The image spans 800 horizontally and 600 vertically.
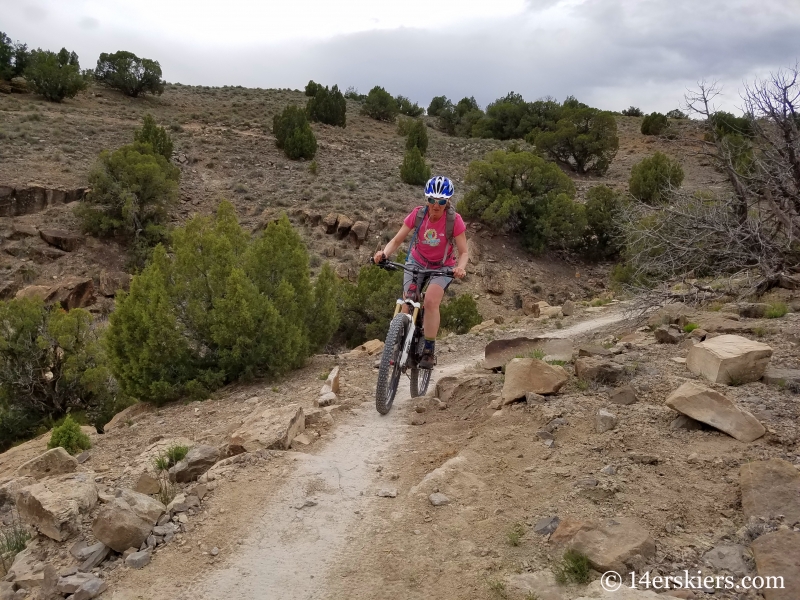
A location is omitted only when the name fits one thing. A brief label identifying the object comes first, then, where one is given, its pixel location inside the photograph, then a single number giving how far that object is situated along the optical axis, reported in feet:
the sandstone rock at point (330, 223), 80.48
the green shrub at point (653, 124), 142.52
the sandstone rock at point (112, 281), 66.74
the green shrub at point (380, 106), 155.94
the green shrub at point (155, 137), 88.69
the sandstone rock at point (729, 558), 8.65
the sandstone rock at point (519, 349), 22.26
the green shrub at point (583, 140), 116.57
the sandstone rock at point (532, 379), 17.21
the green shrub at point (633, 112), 188.14
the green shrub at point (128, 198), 74.13
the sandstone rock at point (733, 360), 15.58
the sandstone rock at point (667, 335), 21.86
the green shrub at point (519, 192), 82.58
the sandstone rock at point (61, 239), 71.82
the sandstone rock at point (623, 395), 15.65
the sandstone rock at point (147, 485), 14.55
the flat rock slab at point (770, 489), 9.77
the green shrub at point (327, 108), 132.36
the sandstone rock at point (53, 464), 16.48
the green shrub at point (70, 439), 21.75
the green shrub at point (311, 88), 162.04
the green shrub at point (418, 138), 115.85
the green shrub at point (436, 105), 188.36
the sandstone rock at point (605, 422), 14.21
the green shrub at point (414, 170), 96.58
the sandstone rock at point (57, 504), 12.35
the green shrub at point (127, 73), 137.59
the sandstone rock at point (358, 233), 78.23
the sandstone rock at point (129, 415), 27.02
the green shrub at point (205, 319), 27.35
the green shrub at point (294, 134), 104.27
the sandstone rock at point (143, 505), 12.11
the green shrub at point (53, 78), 118.83
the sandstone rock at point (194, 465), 15.01
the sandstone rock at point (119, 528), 11.44
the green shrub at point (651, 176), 86.58
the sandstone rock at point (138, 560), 11.10
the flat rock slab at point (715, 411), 12.46
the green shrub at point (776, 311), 23.41
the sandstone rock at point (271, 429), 15.72
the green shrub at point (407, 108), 174.81
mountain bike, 18.06
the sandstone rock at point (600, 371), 17.38
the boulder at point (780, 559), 7.78
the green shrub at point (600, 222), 84.77
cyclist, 18.16
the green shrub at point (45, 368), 39.04
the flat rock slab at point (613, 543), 9.00
